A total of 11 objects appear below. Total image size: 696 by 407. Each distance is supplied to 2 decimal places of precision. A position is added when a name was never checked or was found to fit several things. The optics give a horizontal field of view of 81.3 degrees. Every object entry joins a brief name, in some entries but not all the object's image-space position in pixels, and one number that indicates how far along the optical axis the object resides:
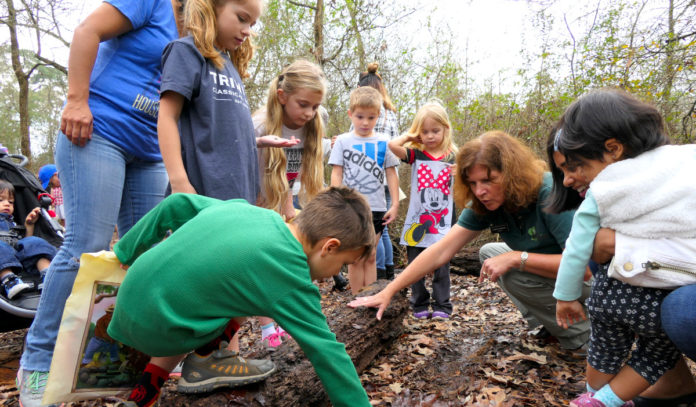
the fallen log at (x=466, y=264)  5.88
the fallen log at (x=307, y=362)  1.86
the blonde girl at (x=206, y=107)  2.08
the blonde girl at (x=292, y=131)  2.89
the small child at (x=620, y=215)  1.66
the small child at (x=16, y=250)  2.99
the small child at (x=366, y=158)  4.34
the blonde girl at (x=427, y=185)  4.06
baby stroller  3.87
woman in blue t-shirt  1.96
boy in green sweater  1.57
